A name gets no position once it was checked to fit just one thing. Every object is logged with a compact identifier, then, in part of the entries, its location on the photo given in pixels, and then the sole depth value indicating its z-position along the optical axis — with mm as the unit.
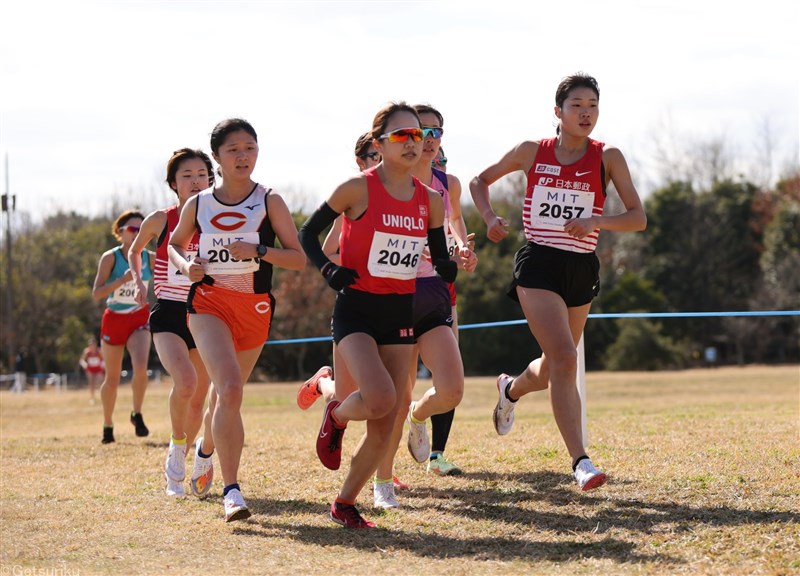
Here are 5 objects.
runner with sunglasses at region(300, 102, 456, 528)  12414
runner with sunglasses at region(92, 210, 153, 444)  23984
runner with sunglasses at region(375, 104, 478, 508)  13719
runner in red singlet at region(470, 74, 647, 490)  13929
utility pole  98500
